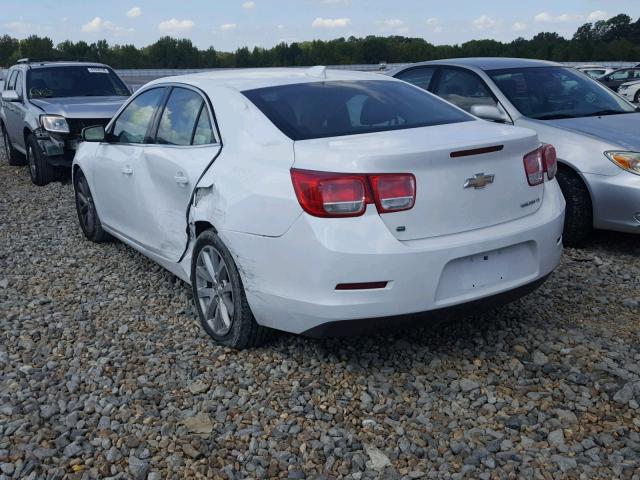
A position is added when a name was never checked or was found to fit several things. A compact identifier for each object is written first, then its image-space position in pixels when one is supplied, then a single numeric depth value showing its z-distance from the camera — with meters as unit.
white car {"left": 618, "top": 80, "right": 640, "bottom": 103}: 22.23
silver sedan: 5.29
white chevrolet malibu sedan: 3.13
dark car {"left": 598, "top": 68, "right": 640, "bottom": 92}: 25.50
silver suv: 9.19
